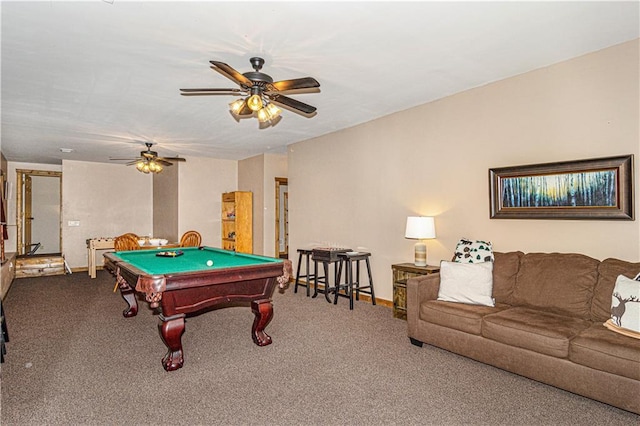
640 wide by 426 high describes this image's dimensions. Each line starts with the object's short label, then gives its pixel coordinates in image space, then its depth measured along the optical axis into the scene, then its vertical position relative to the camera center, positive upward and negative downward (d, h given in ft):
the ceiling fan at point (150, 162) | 20.40 +2.89
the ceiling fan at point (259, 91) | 9.68 +3.39
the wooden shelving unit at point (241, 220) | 26.16 -0.50
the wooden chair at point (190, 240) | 21.30 -1.54
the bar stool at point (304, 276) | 18.35 -3.45
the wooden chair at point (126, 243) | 19.85 -1.61
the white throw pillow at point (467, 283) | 10.99 -2.13
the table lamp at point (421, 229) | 13.70 -0.61
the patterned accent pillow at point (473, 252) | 12.03 -1.29
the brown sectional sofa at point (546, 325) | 7.61 -2.76
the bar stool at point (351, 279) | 16.23 -3.04
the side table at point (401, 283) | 14.03 -2.70
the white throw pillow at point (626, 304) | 7.93 -2.02
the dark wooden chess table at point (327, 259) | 16.85 -2.13
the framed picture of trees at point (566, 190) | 10.03 +0.67
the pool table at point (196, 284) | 9.55 -1.95
